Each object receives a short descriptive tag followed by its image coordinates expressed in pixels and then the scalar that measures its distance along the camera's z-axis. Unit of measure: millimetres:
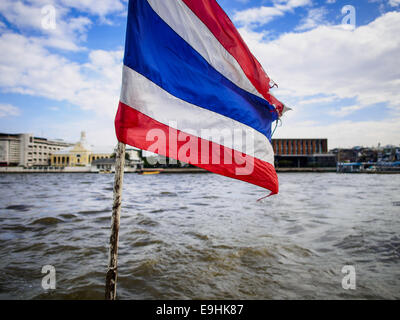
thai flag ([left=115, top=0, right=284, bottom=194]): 2428
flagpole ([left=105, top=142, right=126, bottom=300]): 2330
